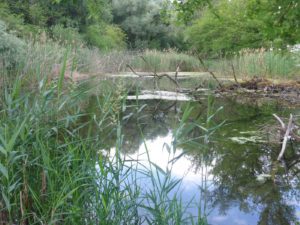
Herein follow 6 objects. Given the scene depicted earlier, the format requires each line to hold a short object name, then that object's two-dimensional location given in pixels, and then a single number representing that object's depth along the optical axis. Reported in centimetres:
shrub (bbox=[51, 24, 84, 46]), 1952
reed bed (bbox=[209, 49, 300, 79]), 1241
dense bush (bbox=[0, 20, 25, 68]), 895
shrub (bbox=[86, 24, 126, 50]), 2384
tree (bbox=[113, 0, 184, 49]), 2967
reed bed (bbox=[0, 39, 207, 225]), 212
